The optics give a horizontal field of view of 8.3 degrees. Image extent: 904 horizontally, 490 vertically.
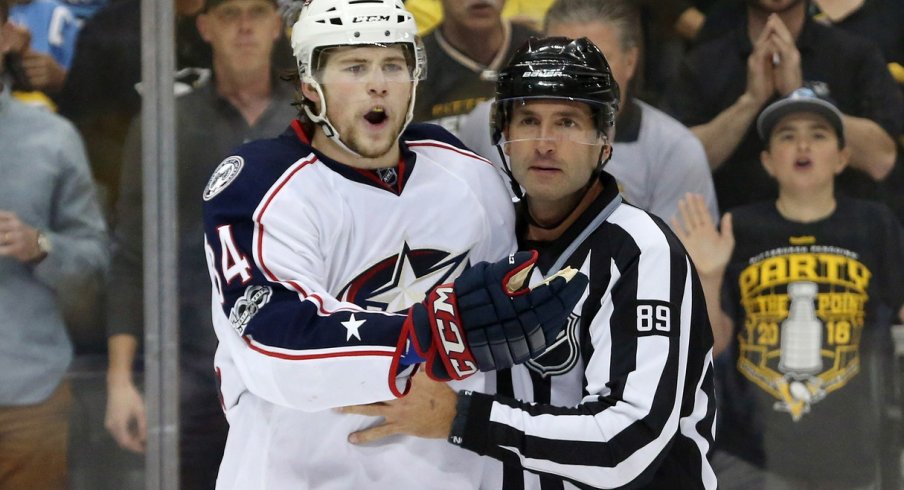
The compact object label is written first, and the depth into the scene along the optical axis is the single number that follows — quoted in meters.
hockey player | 10.03
